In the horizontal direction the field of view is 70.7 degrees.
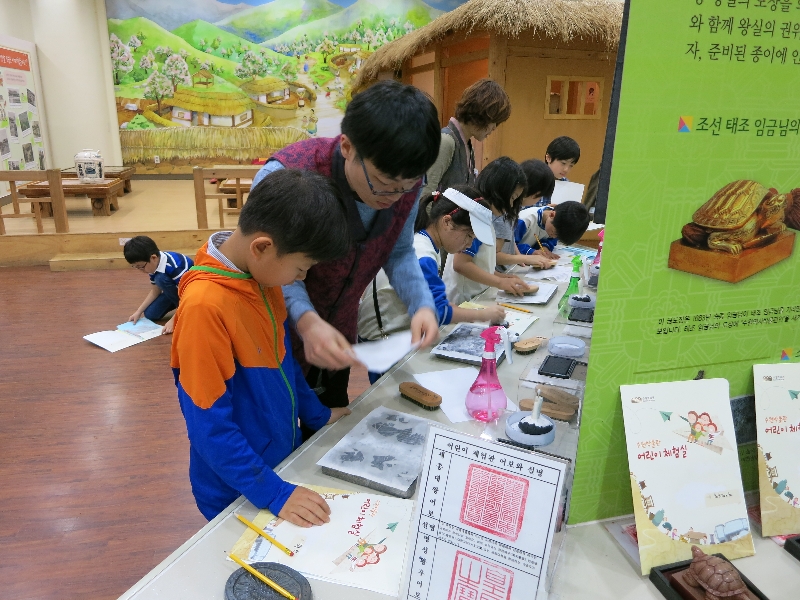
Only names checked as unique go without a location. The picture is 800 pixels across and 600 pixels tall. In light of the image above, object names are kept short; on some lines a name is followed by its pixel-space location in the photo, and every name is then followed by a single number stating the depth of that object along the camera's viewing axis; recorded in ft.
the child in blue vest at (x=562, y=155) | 11.55
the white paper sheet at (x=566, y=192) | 11.41
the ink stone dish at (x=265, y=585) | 2.49
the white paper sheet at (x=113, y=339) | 11.37
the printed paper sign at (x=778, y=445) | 2.86
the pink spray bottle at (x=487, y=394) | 4.08
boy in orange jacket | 3.05
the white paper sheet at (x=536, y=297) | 7.18
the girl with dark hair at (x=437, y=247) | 5.73
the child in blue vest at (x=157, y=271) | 11.71
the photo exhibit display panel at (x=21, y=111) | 21.49
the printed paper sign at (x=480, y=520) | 2.22
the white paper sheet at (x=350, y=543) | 2.68
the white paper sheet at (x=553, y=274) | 8.43
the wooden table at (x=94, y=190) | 19.15
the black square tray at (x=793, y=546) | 2.73
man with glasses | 3.26
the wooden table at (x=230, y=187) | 20.18
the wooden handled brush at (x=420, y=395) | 4.23
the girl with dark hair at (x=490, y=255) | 6.91
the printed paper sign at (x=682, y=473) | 2.65
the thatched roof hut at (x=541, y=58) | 15.22
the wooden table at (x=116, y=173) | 23.27
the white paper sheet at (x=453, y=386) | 4.18
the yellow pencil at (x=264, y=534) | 2.80
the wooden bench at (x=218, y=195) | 17.54
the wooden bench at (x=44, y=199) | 17.01
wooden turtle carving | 2.32
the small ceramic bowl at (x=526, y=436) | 3.52
